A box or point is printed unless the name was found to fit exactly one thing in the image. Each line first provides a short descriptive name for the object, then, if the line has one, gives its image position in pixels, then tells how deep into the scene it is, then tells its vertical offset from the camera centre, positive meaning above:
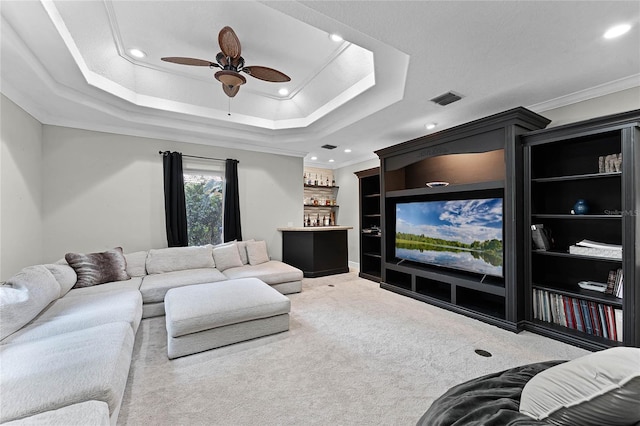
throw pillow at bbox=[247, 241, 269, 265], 4.40 -0.72
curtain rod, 4.18 +0.93
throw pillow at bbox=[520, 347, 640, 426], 0.65 -0.51
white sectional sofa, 1.17 -0.81
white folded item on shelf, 2.28 -0.44
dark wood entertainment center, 2.18 +0.00
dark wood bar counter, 4.96 -0.79
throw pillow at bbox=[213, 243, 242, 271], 4.09 -0.73
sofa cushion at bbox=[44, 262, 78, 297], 2.63 -0.64
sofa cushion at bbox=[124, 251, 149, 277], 3.52 -0.70
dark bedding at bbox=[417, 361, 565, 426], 0.77 -0.68
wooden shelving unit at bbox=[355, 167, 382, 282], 5.09 -0.30
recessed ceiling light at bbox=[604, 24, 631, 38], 1.81 +1.21
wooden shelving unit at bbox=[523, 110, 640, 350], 2.16 -0.10
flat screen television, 3.03 -0.36
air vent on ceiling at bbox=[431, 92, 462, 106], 2.87 +1.22
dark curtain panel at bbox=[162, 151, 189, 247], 4.15 +0.17
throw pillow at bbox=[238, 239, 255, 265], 4.42 -0.70
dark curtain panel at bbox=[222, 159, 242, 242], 4.66 +0.09
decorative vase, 2.51 -0.03
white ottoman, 2.23 -0.95
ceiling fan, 2.10 +1.28
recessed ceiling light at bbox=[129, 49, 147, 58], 2.74 +1.69
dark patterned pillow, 3.02 -0.65
